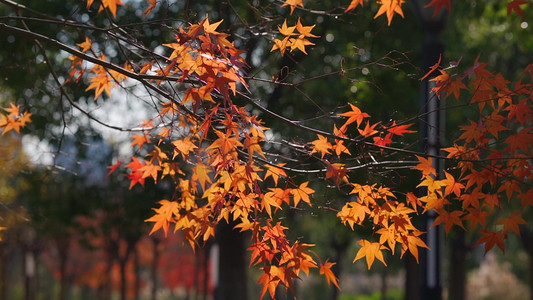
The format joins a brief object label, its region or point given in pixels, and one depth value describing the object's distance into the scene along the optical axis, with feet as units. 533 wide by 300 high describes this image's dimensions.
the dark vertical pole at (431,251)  39.42
